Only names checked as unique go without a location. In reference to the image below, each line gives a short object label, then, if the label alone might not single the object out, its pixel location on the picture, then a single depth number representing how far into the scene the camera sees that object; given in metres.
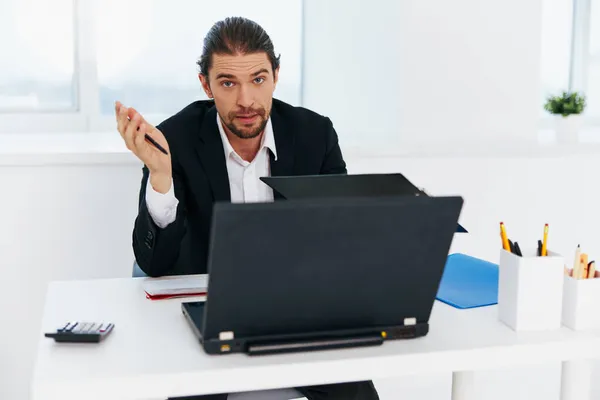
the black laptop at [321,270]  1.84
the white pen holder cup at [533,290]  2.01
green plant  3.69
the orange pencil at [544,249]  2.05
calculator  1.96
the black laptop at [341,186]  2.17
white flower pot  3.61
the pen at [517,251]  2.06
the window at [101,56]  3.41
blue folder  2.19
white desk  1.85
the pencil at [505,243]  2.09
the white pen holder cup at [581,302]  2.03
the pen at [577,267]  2.06
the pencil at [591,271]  2.06
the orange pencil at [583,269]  2.06
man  2.46
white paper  2.22
